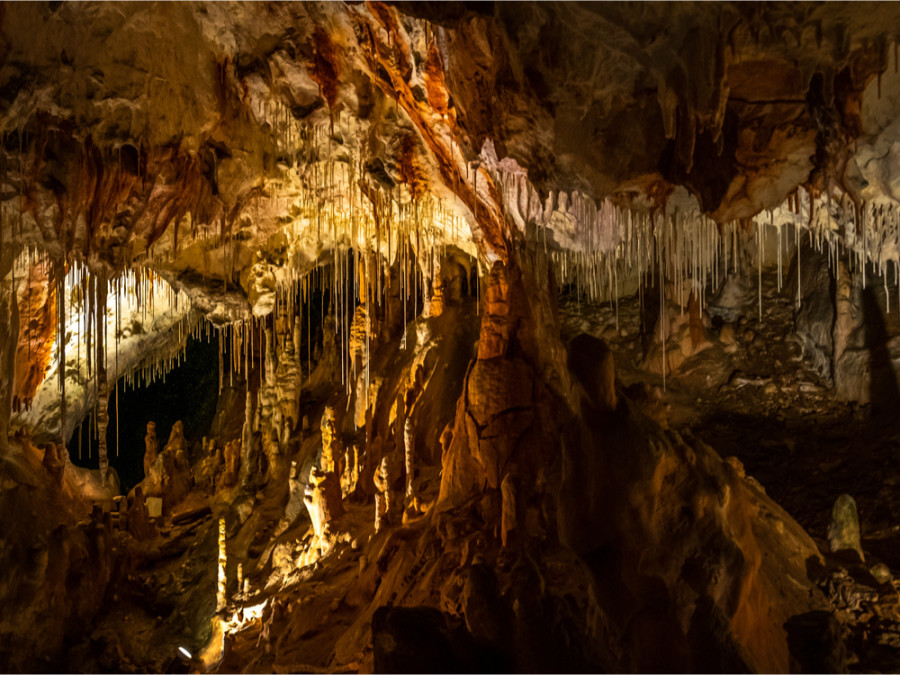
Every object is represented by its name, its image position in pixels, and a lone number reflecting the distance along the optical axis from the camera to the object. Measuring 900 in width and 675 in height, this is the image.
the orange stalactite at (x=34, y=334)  12.58
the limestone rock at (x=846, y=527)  9.73
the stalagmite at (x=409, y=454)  10.76
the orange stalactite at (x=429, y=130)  8.65
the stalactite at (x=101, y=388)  10.21
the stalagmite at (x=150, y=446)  17.12
